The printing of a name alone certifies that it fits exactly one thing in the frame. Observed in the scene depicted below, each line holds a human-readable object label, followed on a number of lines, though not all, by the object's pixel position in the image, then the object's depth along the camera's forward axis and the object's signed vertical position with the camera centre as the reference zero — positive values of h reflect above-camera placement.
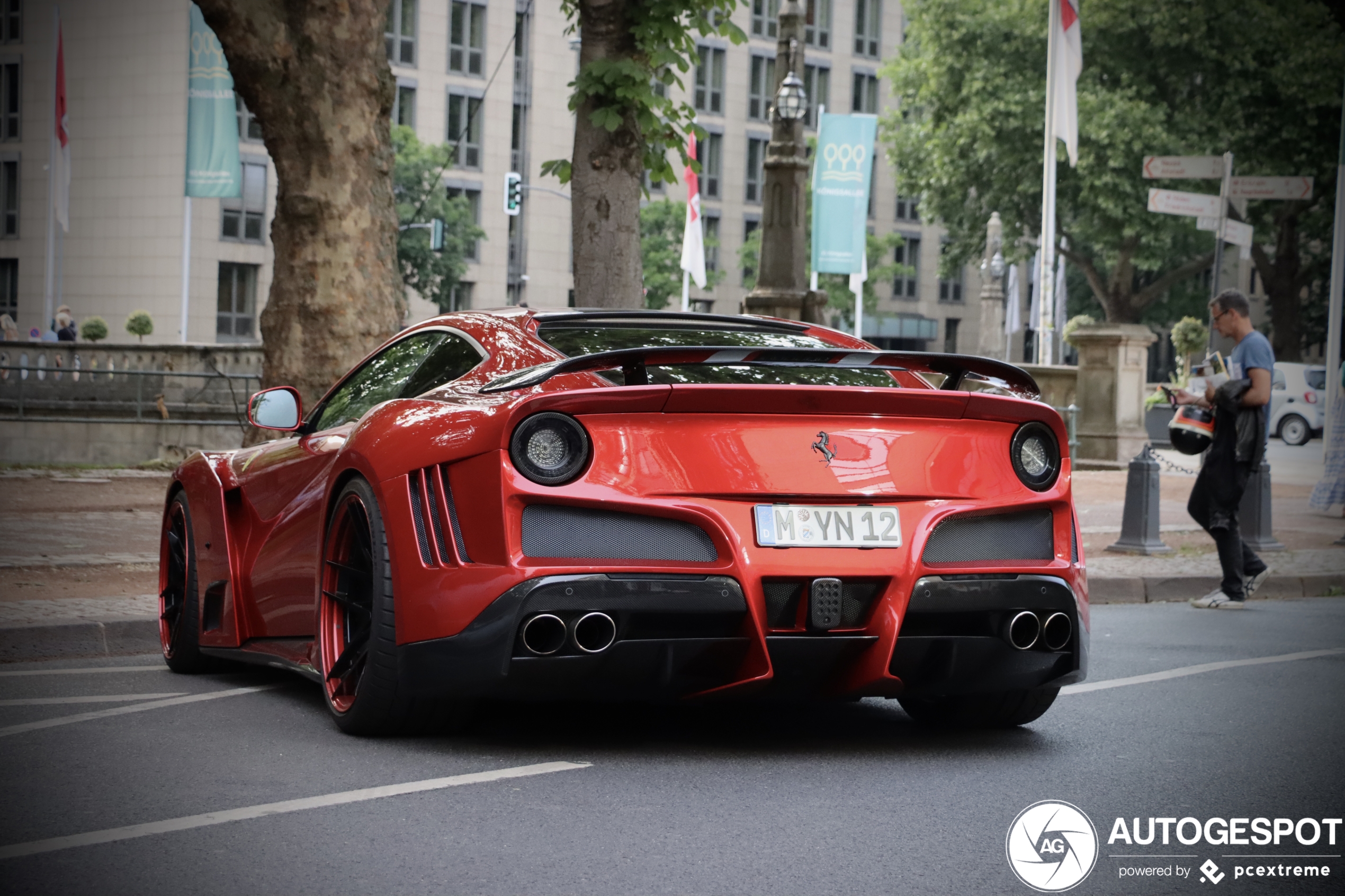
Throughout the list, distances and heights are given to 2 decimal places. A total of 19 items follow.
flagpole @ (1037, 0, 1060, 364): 24.98 +1.95
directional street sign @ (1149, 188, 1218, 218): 18.86 +1.61
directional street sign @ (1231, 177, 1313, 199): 18.52 +1.79
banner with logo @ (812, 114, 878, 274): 25.69 +2.17
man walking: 9.85 -0.44
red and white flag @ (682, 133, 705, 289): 31.98 +1.72
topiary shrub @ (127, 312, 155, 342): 43.28 -0.46
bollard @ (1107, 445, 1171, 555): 12.59 -1.23
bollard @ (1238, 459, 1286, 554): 13.24 -1.27
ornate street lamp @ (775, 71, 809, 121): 20.92 +2.88
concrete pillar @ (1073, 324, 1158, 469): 25.36 -0.70
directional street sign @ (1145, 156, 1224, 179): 18.08 +1.98
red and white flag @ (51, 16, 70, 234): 39.75 +3.37
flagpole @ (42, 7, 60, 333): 42.75 +1.75
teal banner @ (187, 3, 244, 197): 28.50 +2.98
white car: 40.69 -1.24
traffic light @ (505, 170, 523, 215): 49.03 +3.81
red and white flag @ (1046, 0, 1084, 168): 24.84 +3.98
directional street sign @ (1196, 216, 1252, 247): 19.14 +1.36
